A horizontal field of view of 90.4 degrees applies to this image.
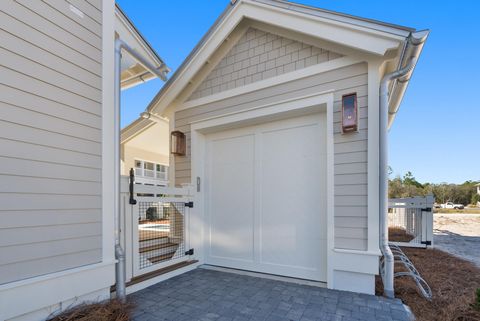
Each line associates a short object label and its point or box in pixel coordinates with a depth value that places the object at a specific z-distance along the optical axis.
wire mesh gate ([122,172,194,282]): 3.10
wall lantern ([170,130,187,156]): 4.41
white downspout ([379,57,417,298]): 2.83
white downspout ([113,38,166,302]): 2.69
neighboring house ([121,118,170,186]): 7.12
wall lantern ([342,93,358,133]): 2.96
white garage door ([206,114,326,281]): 3.45
